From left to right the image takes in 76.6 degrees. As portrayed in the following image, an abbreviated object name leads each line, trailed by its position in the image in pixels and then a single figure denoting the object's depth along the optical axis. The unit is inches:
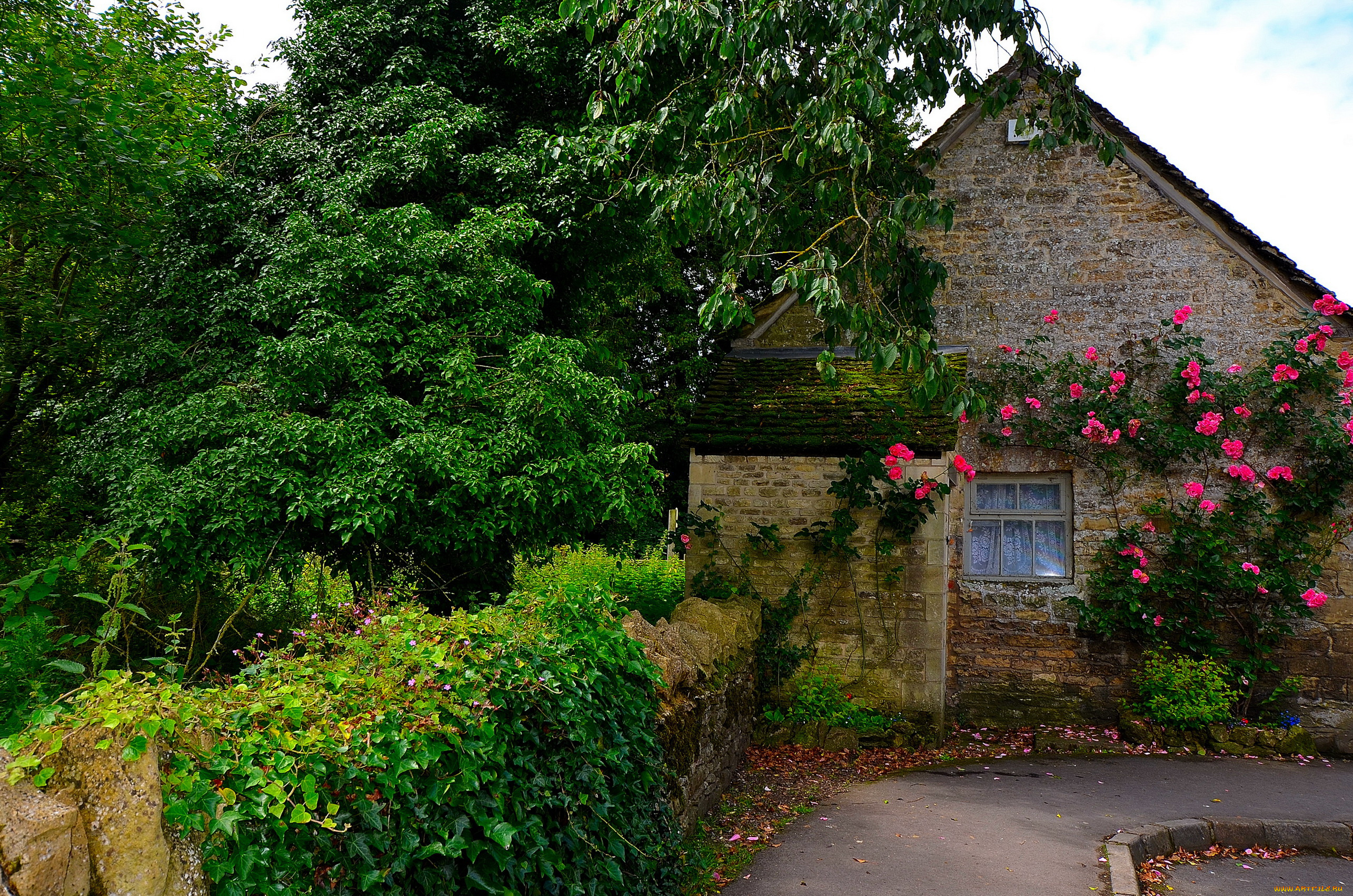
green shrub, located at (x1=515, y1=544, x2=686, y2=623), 462.6
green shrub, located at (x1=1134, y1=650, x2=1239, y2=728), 352.8
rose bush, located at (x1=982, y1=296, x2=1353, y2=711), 365.1
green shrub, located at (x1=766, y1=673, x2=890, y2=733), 347.3
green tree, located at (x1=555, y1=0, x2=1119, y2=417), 227.9
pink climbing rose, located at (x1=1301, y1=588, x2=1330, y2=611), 354.0
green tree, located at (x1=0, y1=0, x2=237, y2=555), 291.7
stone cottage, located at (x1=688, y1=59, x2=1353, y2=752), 361.4
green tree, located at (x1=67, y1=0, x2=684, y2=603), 272.1
